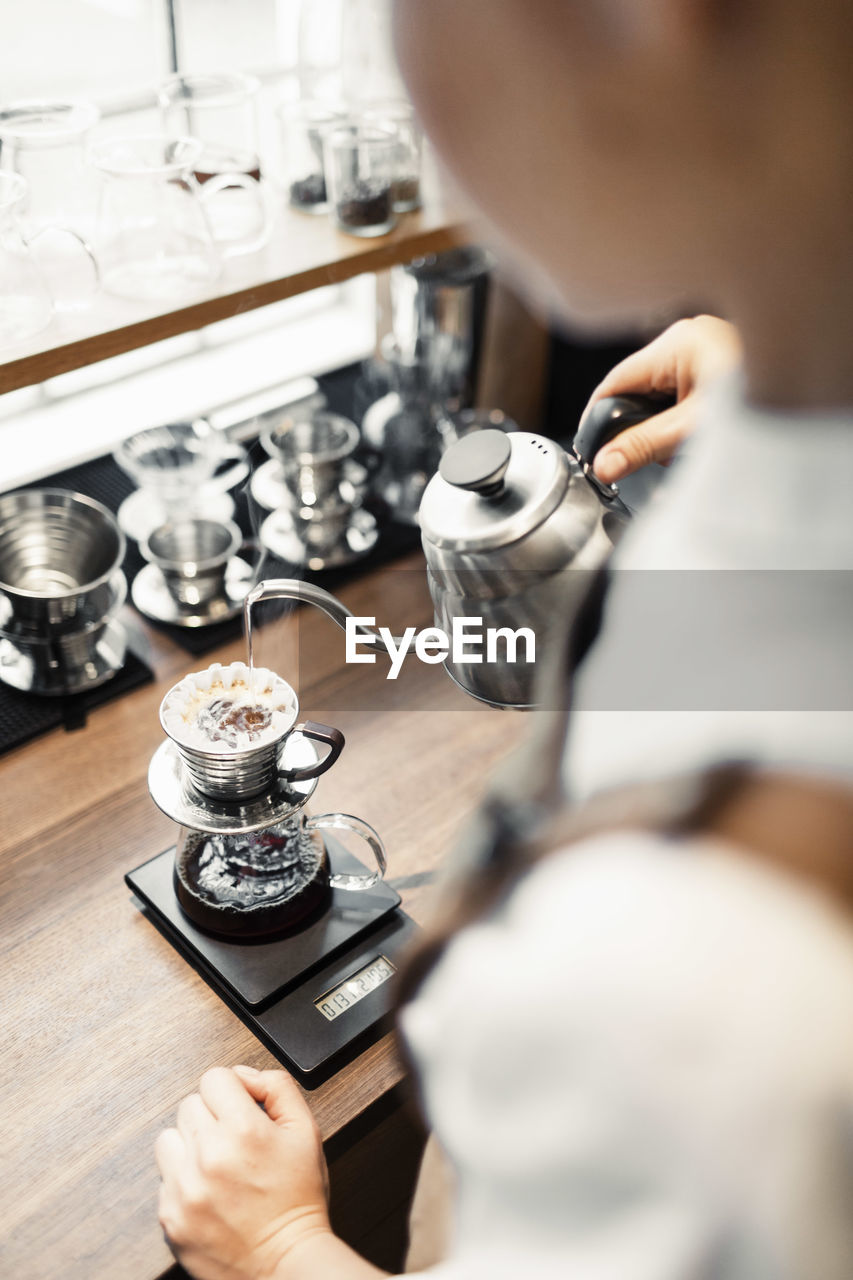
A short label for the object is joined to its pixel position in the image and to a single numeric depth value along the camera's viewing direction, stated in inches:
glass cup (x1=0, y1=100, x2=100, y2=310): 40.3
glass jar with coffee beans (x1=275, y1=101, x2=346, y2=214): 48.0
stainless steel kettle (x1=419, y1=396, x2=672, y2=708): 26.2
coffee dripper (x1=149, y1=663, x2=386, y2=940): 34.1
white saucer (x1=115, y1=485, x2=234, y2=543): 54.2
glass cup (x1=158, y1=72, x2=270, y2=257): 44.8
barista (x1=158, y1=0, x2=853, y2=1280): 13.2
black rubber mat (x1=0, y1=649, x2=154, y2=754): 45.3
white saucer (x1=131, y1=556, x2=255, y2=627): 50.8
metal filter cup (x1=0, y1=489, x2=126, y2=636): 45.6
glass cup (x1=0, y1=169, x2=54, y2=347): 36.6
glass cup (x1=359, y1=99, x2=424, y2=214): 46.5
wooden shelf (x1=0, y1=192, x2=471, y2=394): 37.8
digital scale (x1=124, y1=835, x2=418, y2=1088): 34.8
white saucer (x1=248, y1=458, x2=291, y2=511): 56.7
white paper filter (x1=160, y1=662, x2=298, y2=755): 33.8
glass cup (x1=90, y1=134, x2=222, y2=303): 40.6
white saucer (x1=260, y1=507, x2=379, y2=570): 55.1
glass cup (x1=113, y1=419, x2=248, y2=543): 53.9
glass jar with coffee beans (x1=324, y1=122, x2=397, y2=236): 44.8
